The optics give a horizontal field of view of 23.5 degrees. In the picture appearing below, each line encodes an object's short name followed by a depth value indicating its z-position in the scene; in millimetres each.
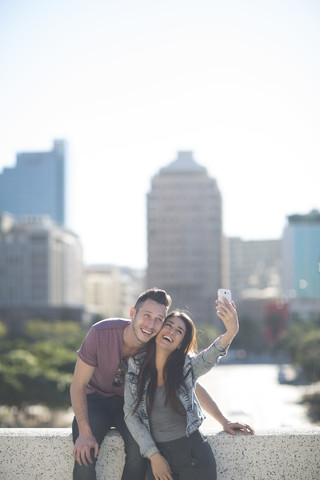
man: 6176
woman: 6098
